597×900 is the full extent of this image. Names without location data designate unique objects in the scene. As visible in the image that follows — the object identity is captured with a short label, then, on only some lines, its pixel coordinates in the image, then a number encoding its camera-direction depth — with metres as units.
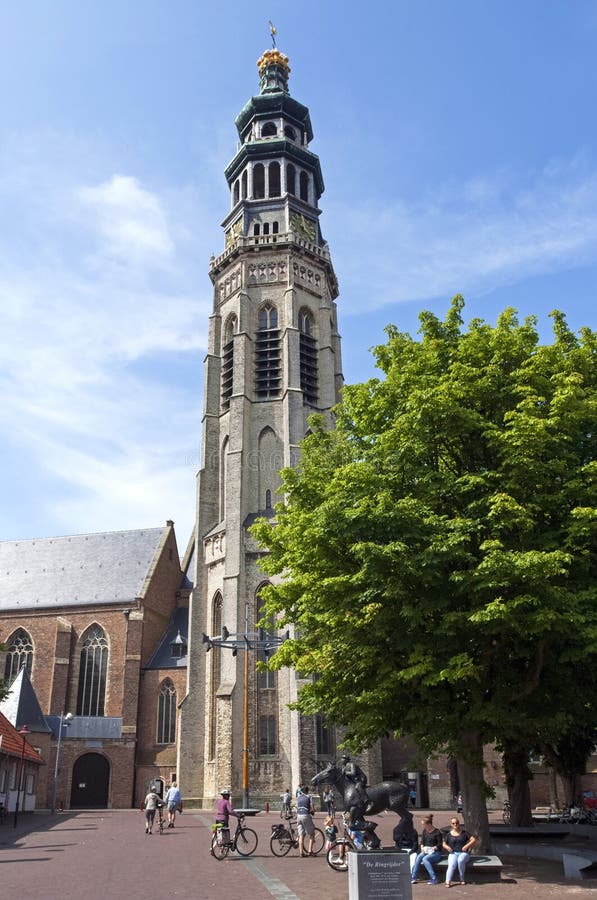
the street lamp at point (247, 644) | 30.40
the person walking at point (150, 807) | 22.97
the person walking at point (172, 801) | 25.67
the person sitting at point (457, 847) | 13.12
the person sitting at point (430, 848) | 13.59
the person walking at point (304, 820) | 17.50
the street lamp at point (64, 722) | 40.06
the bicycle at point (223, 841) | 16.56
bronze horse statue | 15.33
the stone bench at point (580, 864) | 13.32
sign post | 8.74
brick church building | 38.94
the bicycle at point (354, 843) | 14.88
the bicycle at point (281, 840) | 17.48
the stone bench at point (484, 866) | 13.38
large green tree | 14.23
